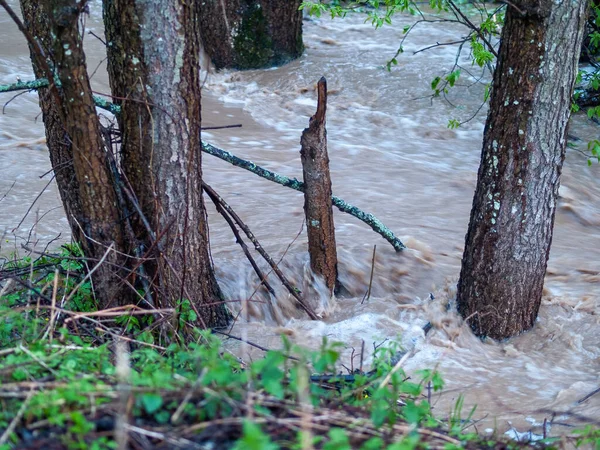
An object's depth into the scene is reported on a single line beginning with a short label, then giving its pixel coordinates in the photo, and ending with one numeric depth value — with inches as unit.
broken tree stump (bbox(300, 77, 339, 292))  370.3
